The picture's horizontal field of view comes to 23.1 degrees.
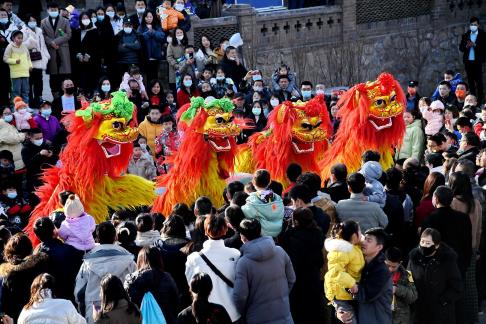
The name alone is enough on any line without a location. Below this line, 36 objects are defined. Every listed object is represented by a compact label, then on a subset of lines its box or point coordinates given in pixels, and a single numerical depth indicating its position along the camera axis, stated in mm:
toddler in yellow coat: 9430
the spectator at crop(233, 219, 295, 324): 9195
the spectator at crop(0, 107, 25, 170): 15352
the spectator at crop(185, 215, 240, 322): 9180
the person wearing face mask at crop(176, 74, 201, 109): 17953
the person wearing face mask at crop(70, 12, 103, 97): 18266
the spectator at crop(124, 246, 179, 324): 8766
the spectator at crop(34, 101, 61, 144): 16031
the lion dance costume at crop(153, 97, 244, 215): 12844
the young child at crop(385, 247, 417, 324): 9914
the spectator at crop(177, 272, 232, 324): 8086
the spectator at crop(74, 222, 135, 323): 9344
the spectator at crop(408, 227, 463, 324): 10086
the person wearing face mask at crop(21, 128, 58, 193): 15242
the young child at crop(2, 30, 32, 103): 17078
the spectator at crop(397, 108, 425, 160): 15555
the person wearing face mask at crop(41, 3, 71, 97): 18078
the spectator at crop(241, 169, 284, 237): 10156
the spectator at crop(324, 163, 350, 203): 11617
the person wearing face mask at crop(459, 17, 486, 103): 21812
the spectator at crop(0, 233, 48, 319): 9172
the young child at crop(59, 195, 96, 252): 10297
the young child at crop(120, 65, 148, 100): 17531
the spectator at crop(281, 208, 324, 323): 9945
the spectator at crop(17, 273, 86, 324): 8320
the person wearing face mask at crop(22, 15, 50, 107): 17438
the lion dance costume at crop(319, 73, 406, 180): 13852
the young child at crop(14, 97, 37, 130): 15883
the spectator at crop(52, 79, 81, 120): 16906
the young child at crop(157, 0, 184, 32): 19094
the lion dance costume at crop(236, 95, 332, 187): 13375
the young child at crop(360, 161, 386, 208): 11258
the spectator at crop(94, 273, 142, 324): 8234
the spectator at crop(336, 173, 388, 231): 10688
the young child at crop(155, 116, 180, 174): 15141
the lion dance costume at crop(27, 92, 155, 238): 12570
